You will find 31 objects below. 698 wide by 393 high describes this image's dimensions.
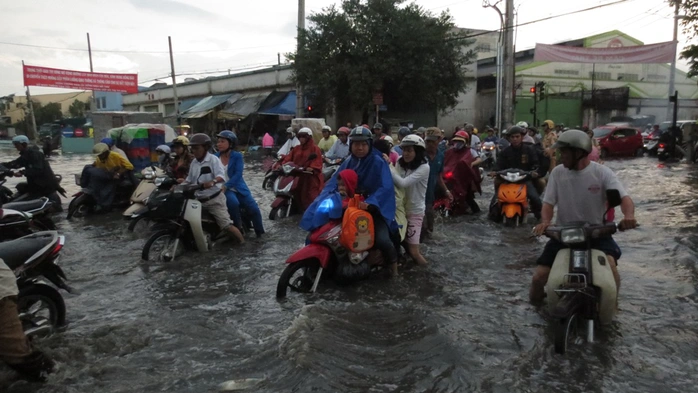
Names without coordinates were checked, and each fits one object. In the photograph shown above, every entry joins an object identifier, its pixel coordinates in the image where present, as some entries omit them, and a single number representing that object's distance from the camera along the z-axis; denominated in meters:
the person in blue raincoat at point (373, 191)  5.56
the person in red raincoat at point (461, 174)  10.30
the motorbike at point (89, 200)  10.58
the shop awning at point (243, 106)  34.62
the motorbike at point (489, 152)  18.52
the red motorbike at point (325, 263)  5.38
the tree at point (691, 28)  12.39
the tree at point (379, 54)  27.45
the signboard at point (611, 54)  22.02
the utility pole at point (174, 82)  37.84
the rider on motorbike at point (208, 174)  7.29
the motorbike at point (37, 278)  3.96
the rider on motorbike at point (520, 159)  8.99
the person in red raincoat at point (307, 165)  9.91
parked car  24.98
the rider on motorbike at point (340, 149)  12.23
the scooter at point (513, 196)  9.04
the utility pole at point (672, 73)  31.20
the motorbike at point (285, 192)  9.91
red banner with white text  35.34
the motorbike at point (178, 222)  6.66
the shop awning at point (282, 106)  33.16
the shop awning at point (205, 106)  37.88
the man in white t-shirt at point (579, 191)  4.29
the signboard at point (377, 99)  25.36
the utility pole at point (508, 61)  20.00
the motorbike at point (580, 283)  4.05
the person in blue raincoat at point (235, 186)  7.94
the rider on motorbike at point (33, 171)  9.83
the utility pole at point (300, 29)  24.06
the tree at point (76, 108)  69.99
